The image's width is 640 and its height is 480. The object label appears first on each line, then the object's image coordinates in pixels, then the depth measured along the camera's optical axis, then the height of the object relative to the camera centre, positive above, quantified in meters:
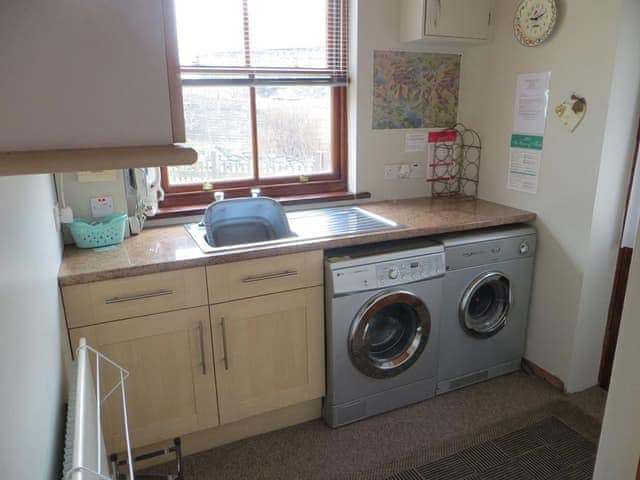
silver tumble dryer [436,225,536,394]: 2.34 -0.97
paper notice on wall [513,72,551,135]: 2.35 +0.05
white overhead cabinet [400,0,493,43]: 2.42 +0.47
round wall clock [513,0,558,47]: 2.25 +0.44
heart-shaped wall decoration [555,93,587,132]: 2.18 +0.00
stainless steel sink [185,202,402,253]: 2.25 -0.53
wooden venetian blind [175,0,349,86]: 2.30 +0.36
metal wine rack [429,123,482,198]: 2.88 -0.32
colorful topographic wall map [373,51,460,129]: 2.65 +0.13
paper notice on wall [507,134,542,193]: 2.44 -0.26
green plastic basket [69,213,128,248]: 1.96 -0.47
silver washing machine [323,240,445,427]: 2.08 -0.97
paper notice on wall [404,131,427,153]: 2.81 -0.17
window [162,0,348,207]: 2.34 +0.10
